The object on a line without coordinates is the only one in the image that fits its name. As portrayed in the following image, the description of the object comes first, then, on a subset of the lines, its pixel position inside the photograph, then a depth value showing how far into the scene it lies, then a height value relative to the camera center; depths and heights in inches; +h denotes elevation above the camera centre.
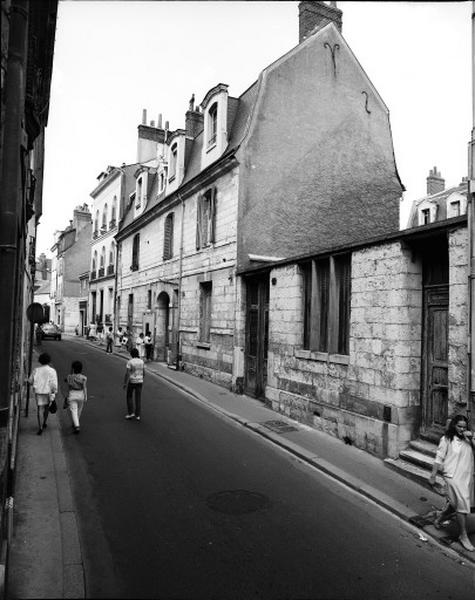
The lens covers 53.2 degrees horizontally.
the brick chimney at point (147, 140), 1224.8 +447.9
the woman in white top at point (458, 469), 206.8 -69.7
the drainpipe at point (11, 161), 135.8 +42.5
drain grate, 388.7 -96.4
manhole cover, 228.5 -95.4
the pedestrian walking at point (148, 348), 848.9 -68.7
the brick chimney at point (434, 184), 983.0 +272.3
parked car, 1302.9 -64.7
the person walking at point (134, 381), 395.2 -59.4
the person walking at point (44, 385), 335.9 -54.6
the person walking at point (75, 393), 348.8 -62.8
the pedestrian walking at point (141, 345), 791.7 -60.9
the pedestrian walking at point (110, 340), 960.3 -62.0
